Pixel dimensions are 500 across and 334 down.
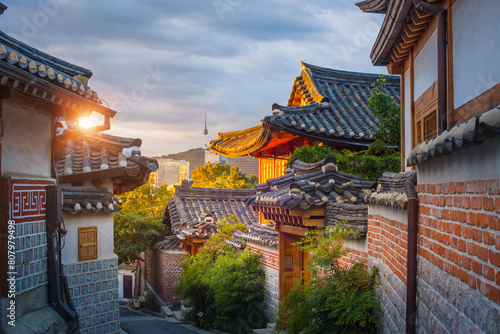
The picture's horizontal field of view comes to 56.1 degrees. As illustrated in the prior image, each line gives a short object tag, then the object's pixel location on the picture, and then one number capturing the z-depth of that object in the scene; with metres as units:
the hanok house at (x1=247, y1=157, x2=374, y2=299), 8.08
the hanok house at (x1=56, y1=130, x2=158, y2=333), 10.17
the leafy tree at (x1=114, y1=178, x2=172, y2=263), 24.55
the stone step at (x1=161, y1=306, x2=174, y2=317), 20.27
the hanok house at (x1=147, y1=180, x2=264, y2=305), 22.58
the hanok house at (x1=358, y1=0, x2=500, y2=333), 2.69
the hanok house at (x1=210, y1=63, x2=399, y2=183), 12.52
